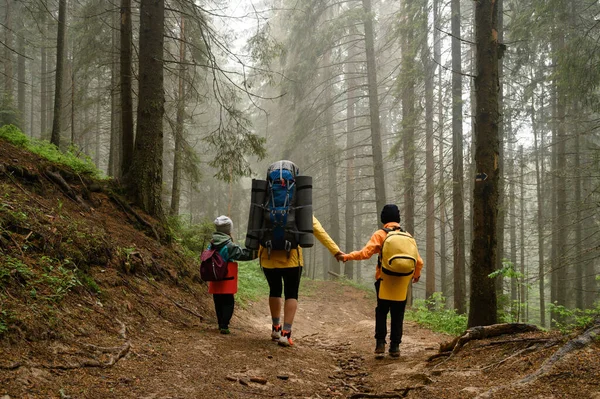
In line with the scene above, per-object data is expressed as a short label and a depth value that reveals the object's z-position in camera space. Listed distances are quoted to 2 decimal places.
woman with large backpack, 4.81
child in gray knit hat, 5.19
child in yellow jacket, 5.12
